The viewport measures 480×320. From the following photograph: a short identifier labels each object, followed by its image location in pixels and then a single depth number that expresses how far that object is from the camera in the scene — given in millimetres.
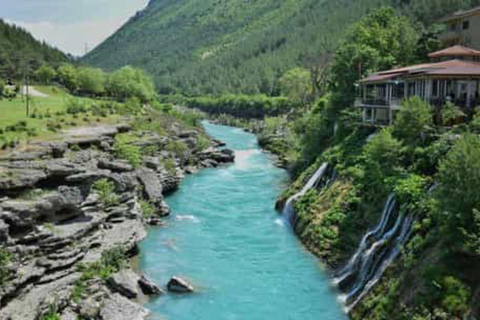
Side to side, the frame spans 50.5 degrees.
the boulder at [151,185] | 51819
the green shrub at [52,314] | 27312
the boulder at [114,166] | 45000
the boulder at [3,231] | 28812
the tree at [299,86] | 106000
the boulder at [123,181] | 43250
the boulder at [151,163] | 60281
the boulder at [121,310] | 28906
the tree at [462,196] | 24625
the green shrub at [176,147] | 72125
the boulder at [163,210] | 50688
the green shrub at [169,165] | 63900
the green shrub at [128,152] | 54500
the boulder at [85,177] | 37125
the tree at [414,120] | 36906
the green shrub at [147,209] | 48216
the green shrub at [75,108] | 68375
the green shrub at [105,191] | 40219
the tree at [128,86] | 111750
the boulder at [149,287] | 32875
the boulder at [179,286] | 33031
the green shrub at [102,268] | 30620
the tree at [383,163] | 36531
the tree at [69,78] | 116881
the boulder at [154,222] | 47594
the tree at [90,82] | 115062
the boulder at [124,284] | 32062
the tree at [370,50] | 60500
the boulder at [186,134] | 82762
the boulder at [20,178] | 32594
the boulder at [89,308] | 28684
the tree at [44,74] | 112312
